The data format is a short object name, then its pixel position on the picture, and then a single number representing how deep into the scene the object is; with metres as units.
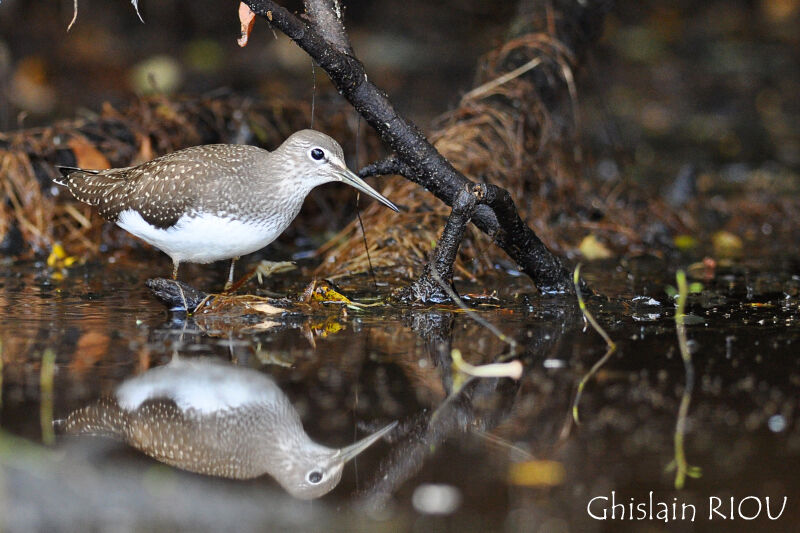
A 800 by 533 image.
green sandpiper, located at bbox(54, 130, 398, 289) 10.48
